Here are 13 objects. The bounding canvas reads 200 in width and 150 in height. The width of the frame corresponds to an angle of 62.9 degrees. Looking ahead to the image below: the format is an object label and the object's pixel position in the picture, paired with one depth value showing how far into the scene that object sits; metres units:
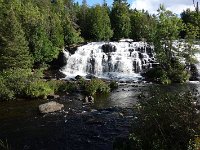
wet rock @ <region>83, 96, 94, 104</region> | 17.32
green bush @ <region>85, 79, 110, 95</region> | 19.35
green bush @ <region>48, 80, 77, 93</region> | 20.23
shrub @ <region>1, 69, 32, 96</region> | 18.56
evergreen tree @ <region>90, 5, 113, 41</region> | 38.20
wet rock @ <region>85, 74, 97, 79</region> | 24.79
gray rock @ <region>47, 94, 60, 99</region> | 18.53
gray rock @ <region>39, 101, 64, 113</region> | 15.04
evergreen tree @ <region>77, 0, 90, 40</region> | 39.60
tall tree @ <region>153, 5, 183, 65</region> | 25.40
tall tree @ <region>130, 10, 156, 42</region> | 40.58
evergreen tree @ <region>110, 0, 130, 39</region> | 40.58
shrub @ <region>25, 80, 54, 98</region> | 18.50
